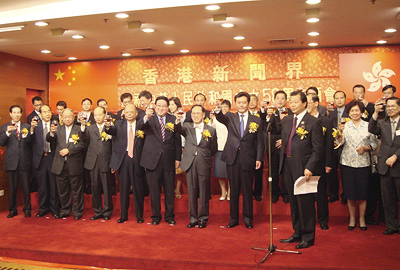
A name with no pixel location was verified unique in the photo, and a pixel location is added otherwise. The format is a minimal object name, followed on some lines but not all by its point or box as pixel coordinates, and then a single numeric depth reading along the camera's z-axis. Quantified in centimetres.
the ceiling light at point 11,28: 604
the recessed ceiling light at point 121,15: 553
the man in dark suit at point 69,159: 580
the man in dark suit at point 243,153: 509
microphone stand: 406
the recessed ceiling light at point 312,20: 592
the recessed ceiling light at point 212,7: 525
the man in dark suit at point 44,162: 614
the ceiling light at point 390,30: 664
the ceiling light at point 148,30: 648
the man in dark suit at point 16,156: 617
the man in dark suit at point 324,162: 490
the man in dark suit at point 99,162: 568
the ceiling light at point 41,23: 592
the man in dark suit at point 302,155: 423
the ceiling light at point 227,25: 621
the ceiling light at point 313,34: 694
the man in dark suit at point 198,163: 526
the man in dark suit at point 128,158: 548
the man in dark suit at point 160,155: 533
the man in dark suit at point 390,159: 471
